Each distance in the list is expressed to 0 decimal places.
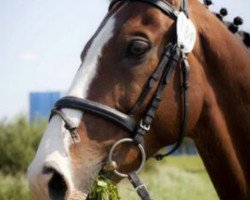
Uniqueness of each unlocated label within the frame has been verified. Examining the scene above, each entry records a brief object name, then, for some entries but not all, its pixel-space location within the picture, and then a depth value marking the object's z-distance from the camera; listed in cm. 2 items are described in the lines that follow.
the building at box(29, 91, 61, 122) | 3617
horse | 325
